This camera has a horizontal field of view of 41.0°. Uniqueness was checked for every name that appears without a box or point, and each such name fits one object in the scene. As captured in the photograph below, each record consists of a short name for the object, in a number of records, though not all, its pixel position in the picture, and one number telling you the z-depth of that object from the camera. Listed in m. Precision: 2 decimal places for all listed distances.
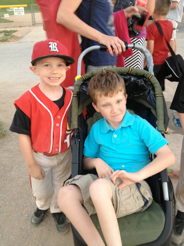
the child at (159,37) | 3.45
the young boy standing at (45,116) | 1.87
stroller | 1.54
